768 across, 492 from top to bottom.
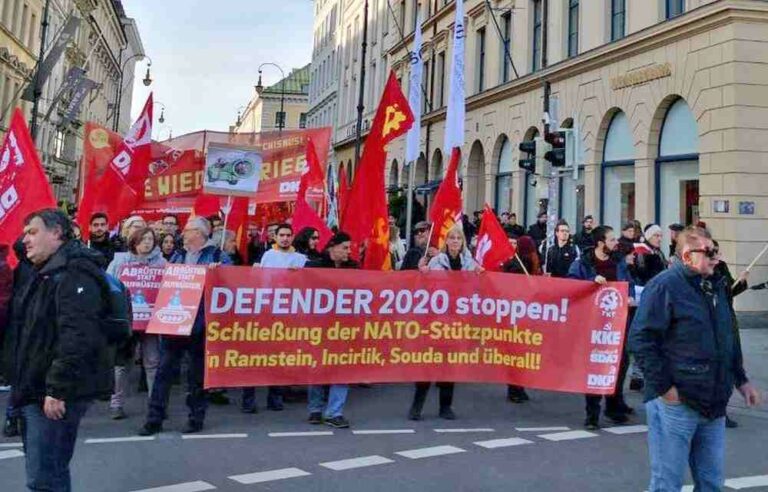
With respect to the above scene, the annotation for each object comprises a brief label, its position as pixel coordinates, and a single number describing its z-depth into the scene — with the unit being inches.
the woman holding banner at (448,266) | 309.9
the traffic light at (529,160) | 598.0
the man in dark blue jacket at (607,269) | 310.3
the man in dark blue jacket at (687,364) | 160.7
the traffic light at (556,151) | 563.8
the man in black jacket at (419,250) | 362.6
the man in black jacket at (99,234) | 351.6
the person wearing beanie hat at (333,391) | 292.4
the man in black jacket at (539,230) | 669.2
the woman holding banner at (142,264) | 298.2
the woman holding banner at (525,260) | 383.6
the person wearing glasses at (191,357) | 275.0
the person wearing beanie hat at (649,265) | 363.6
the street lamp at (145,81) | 2101.5
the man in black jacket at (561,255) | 425.4
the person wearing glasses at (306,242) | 348.8
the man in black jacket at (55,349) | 149.6
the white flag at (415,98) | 533.6
